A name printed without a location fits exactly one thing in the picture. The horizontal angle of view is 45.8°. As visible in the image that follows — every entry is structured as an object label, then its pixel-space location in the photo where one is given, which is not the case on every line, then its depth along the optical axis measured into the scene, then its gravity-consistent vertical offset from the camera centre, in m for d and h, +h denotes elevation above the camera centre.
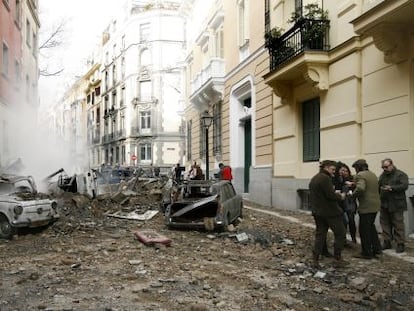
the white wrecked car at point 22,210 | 9.75 -0.84
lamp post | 16.97 +1.67
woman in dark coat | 8.05 -0.37
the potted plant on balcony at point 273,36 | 14.08 +3.82
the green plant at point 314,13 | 12.24 +3.90
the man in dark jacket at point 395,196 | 7.73 -0.46
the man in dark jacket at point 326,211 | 7.16 -0.64
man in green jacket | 7.53 -0.59
